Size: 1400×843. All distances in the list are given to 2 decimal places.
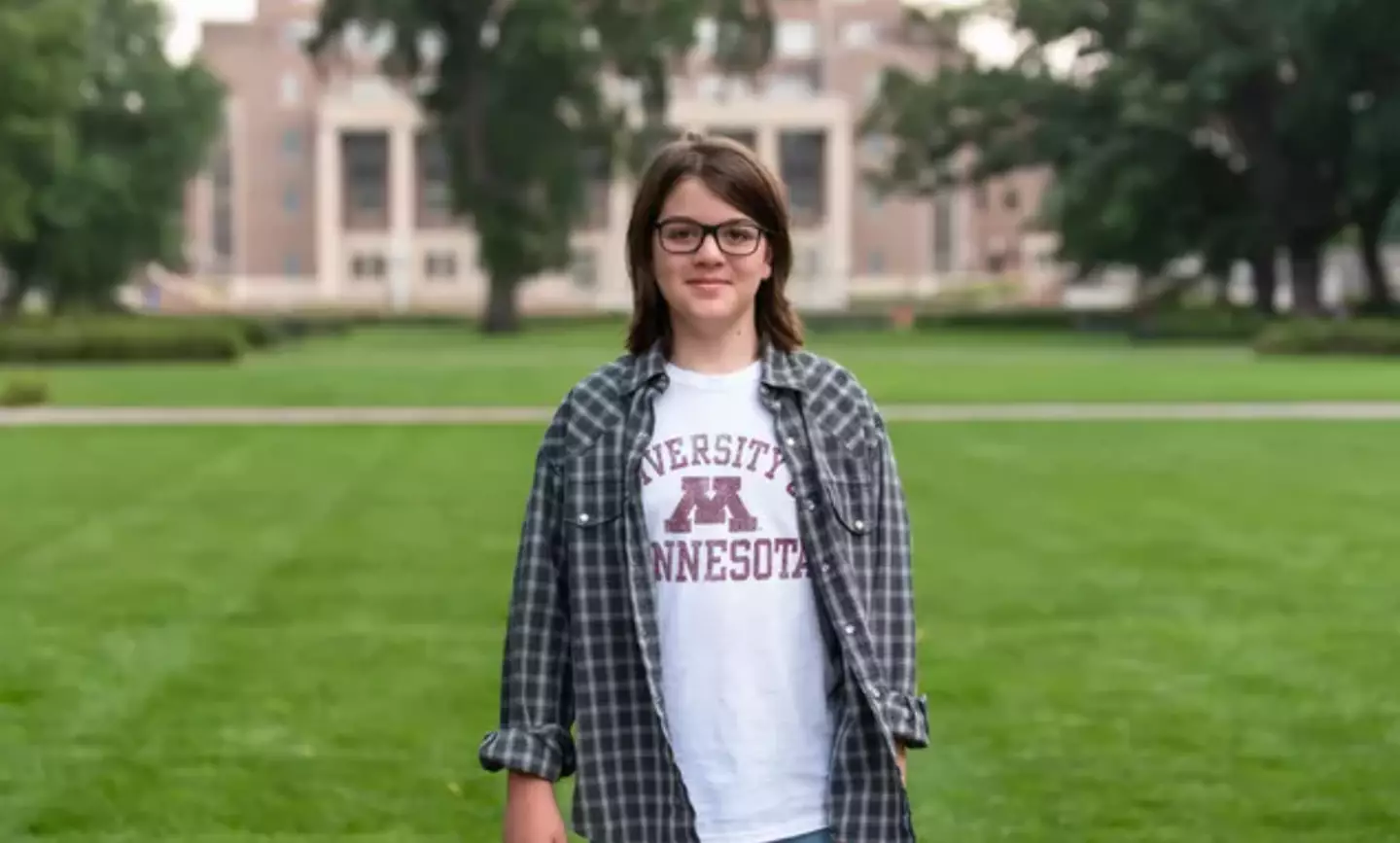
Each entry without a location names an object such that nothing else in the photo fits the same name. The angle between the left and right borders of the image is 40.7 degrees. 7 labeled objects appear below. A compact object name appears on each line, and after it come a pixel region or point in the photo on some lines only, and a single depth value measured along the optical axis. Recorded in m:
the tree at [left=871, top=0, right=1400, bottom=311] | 44.91
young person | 2.69
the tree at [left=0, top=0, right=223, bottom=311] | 54.88
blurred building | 98.44
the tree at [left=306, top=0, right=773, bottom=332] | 51.31
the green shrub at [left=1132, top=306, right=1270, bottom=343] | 44.34
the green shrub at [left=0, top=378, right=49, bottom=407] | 23.03
